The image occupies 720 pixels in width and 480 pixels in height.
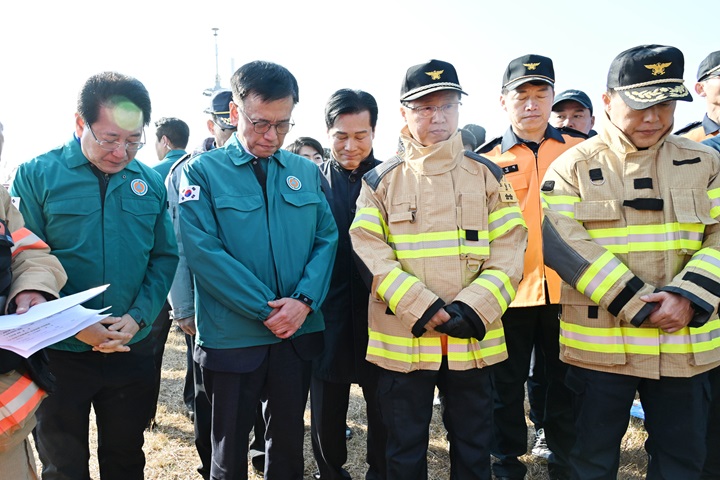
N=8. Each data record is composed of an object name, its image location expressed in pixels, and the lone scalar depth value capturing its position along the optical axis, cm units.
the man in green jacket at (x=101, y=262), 242
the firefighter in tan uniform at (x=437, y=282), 253
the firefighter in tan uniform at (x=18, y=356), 188
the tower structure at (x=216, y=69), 2014
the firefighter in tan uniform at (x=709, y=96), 334
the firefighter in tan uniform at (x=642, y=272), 240
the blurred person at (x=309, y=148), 560
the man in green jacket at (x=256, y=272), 248
